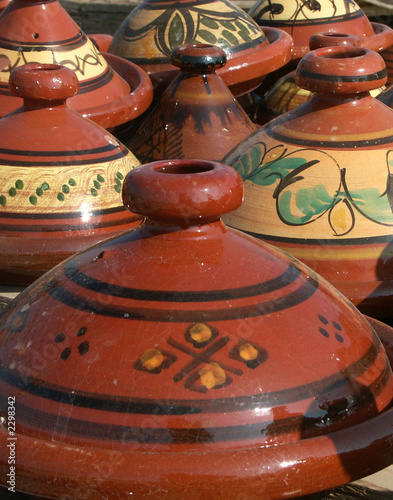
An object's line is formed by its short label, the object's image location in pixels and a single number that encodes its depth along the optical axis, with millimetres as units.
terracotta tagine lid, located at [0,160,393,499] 1423
